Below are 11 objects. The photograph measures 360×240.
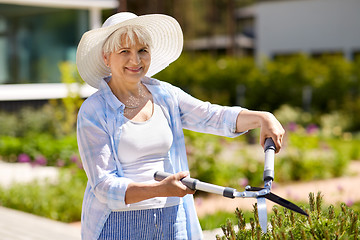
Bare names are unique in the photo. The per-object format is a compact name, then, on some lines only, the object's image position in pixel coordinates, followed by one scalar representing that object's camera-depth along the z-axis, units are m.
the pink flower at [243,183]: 10.66
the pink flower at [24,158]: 11.40
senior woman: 3.54
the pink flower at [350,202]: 8.17
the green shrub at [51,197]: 9.63
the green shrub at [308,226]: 3.35
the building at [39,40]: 19.13
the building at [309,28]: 31.85
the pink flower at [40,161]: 11.08
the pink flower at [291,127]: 14.64
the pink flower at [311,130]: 14.47
